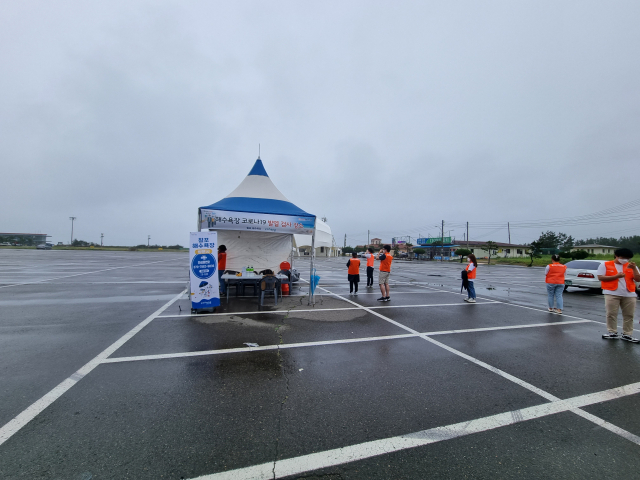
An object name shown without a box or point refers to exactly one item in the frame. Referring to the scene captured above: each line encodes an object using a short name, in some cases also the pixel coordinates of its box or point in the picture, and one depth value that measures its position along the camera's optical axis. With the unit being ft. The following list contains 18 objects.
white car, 39.04
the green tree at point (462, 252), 158.53
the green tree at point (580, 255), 119.65
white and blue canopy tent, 27.04
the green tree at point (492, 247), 150.69
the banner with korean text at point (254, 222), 26.48
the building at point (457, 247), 203.14
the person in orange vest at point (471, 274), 29.30
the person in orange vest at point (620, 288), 17.46
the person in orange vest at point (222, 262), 30.40
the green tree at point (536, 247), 128.95
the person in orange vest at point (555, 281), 25.07
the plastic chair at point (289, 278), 31.55
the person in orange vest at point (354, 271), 34.30
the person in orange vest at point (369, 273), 40.43
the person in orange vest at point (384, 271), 30.04
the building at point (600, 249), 216.74
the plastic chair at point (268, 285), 26.04
